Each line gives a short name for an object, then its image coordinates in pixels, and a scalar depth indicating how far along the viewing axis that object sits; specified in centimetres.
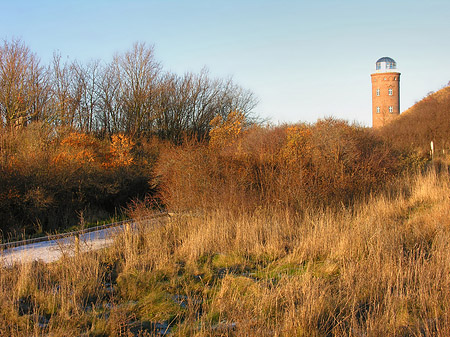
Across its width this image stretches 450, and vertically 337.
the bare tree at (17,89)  2217
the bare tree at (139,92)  3316
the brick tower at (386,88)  6069
